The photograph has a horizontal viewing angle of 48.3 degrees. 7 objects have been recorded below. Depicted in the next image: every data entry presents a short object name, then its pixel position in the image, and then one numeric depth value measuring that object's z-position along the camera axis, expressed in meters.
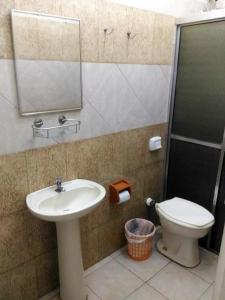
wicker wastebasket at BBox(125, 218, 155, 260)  2.12
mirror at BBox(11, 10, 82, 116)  1.34
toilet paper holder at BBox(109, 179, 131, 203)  1.98
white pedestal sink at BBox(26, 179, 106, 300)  1.55
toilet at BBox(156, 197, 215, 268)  1.94
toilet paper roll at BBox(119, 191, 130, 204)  1.99
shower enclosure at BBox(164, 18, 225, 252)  1.97
